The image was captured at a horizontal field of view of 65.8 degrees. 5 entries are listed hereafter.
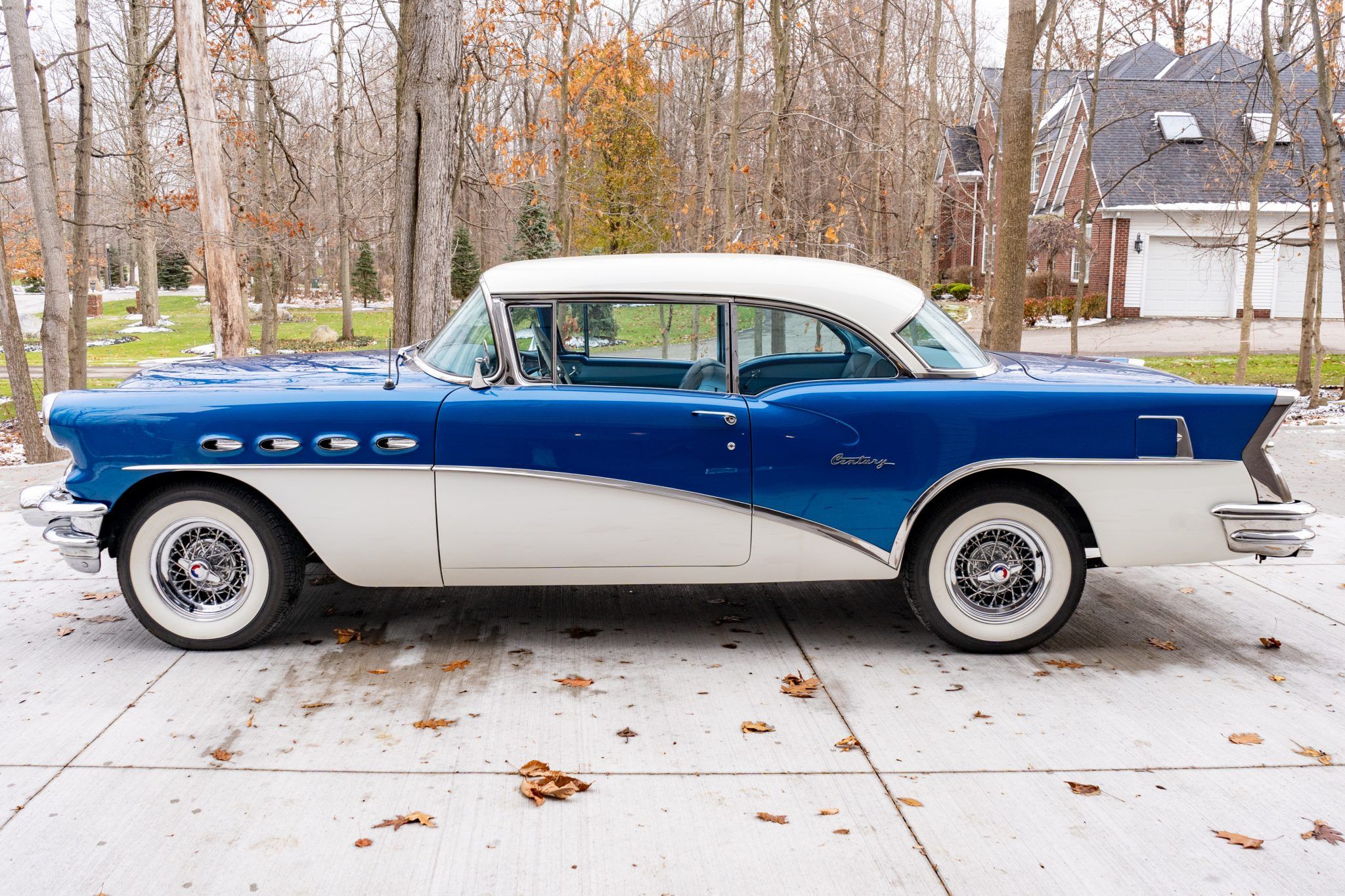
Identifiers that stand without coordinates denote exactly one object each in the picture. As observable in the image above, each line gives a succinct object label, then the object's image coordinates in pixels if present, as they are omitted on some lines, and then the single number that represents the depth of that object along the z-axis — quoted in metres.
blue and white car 4.25
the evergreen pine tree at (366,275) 44.12
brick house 27.36
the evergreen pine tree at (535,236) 33.34
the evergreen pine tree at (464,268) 38.31
